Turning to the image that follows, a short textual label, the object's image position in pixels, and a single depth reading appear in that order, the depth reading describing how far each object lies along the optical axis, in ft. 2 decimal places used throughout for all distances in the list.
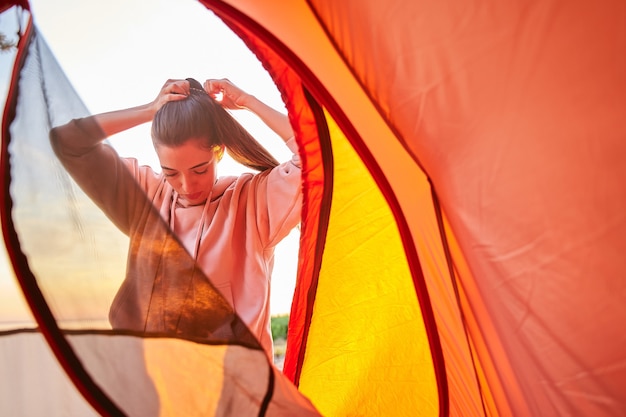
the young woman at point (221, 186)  4.14
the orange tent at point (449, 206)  2.18
